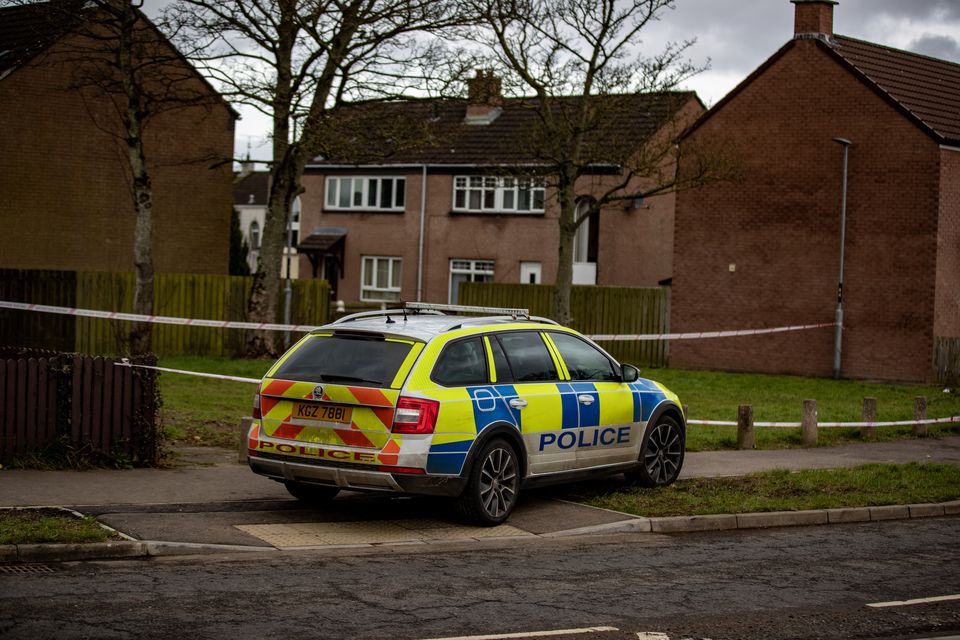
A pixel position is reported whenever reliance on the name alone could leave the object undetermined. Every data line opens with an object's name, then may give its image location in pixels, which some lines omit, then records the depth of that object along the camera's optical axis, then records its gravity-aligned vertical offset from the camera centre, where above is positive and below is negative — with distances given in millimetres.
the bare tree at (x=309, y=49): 23266 +5182
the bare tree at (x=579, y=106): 26391 +4753
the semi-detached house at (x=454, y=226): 42094 +3074
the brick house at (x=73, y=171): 31750 +3491
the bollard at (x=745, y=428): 15789 -1409
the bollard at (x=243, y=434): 12383 -1369
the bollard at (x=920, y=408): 18078 -1219
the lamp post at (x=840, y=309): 29766 +354
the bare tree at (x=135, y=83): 22500 +4201
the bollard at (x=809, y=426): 16688 -1431
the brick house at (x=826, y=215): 29000 +2710
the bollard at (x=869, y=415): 17453 -1303
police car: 9359 -827
